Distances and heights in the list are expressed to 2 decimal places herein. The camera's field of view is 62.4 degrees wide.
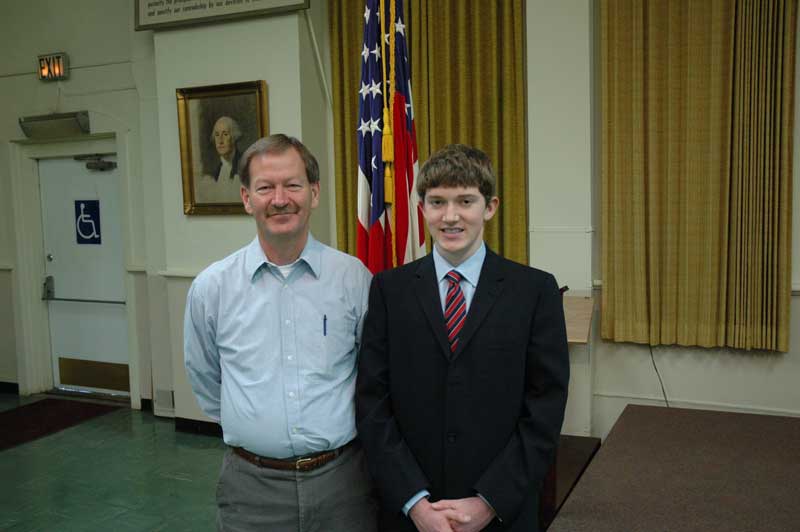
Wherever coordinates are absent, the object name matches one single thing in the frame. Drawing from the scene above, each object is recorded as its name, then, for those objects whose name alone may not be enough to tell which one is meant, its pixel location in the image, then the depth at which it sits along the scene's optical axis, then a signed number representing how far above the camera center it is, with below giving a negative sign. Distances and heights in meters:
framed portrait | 4.68 +0.55
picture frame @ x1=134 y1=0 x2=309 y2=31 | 4.47 +1.41
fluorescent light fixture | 5.49 +0.78
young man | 1.62 -0.42
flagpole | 2.53 +0.20
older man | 1.71 -0.39
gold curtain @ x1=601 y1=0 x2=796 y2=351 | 3.62 +0.18
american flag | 2.56 +0.18
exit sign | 5.53 +1.27
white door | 5.73 -0.51
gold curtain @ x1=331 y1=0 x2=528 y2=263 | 4.19 +0.79
